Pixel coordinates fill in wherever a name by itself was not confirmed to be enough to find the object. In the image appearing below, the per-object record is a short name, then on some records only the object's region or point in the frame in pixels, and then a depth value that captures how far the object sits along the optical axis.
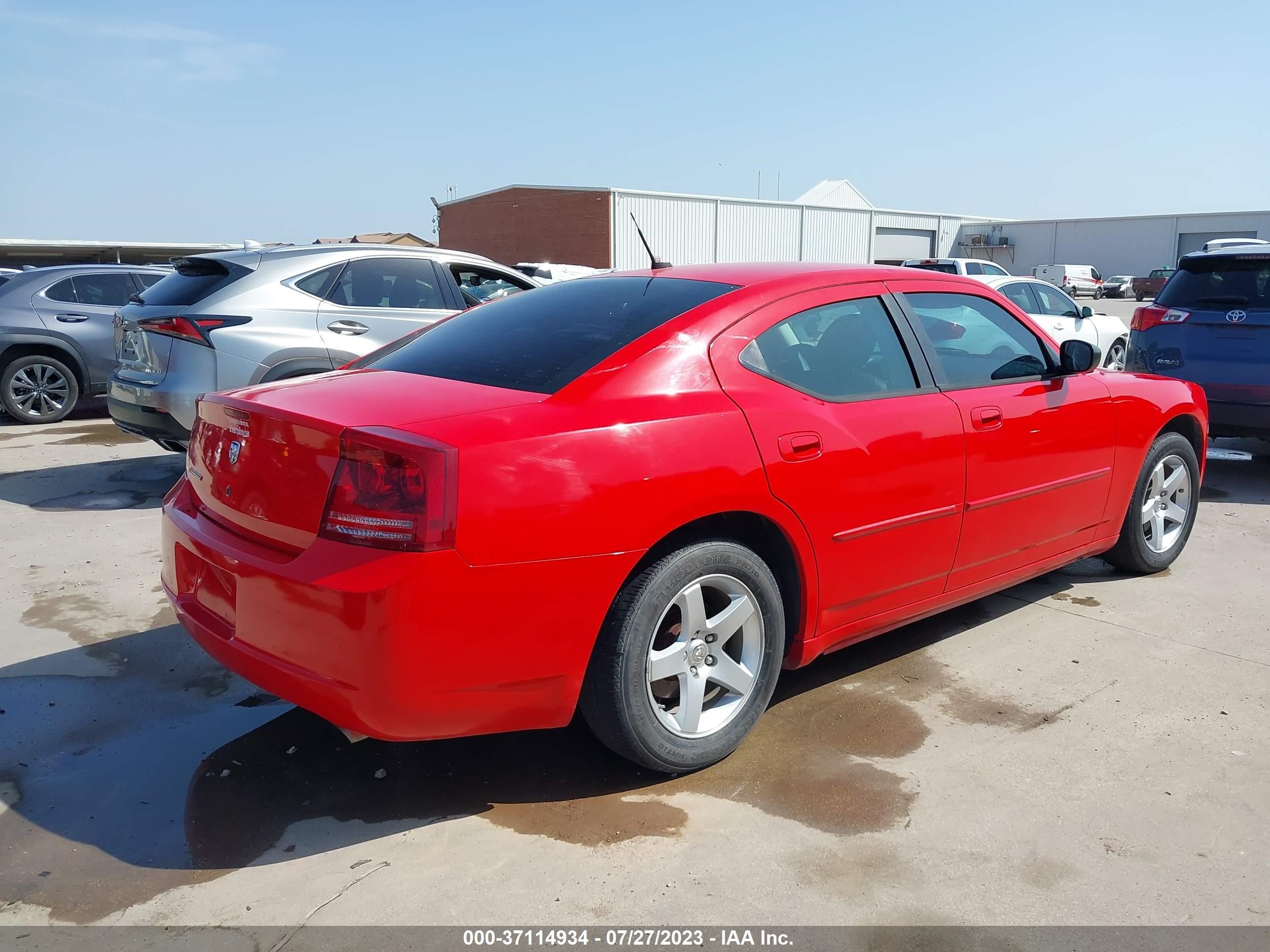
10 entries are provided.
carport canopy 39.91
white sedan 11.50
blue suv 7.36
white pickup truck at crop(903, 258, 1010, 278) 22.69
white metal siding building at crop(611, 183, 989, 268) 41.84
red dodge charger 2.66
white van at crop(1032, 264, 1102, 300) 46.28
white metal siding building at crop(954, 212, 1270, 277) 53.84
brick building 42.00
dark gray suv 10.41
